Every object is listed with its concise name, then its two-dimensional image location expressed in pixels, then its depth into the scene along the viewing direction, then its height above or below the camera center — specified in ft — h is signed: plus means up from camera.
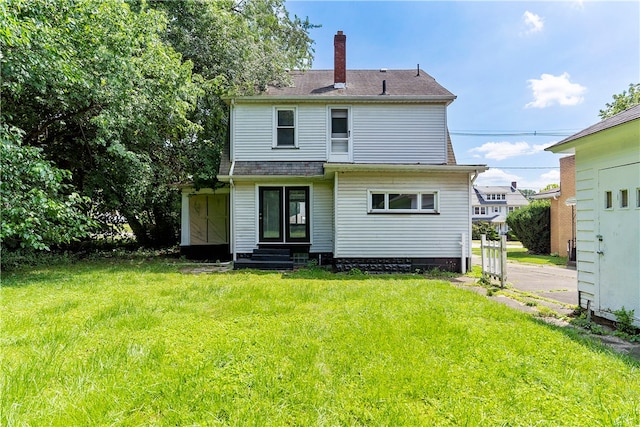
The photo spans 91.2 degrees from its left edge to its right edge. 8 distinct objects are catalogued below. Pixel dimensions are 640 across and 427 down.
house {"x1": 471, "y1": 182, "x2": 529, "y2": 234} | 162.30 +10.11
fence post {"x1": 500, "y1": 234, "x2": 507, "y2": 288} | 23.46 -3.09
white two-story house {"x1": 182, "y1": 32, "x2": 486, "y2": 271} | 31.14 +7.51
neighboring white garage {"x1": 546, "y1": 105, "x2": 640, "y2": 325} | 13.88 +0.42
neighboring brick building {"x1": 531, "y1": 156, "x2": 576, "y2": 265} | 48.93 +1.61
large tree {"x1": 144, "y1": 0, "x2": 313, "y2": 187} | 38.88 +21.57
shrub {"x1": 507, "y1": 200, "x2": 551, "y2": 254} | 55.83 -1.03
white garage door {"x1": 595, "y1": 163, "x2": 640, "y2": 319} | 13.79 -0.82
